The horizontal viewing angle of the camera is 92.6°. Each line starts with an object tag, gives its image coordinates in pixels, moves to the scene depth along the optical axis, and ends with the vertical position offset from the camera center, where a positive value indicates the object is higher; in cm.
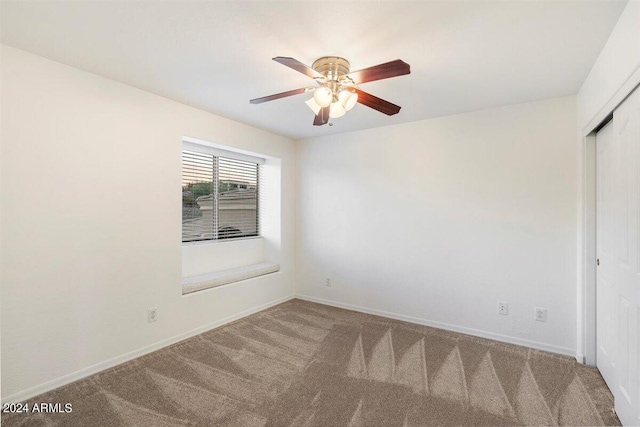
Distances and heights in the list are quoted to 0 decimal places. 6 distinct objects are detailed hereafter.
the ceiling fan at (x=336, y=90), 190 +83
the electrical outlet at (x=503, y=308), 304 -93
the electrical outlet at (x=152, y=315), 279 -94
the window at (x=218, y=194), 365 +26
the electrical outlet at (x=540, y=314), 287 -93
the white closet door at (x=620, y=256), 166 -26
